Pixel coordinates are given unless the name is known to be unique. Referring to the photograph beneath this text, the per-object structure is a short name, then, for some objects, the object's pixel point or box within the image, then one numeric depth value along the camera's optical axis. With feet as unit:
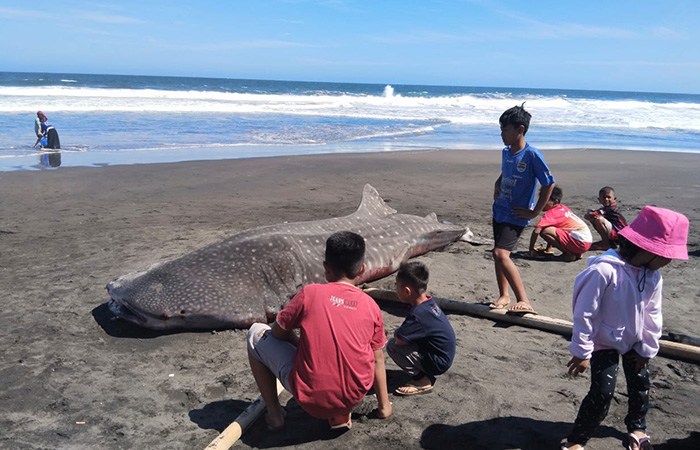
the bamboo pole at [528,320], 14.66
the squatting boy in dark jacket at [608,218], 23.98
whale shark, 16.26
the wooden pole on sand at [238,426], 10.50
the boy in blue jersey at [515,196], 16.92
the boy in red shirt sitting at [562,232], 23.61
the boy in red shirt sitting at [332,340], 10.47
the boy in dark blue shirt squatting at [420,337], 12.88
